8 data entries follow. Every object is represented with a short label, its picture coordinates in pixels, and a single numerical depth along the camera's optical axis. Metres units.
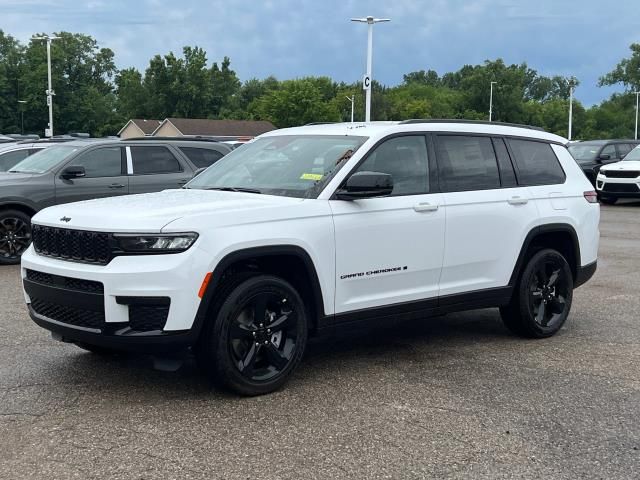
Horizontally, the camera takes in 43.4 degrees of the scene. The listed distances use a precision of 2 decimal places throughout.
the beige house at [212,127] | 84.72
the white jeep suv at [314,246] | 4.67
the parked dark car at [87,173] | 10.98
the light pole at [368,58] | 32.71
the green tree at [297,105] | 93.25
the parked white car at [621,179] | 21.72
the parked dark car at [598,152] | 24.62
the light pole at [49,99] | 50.98
